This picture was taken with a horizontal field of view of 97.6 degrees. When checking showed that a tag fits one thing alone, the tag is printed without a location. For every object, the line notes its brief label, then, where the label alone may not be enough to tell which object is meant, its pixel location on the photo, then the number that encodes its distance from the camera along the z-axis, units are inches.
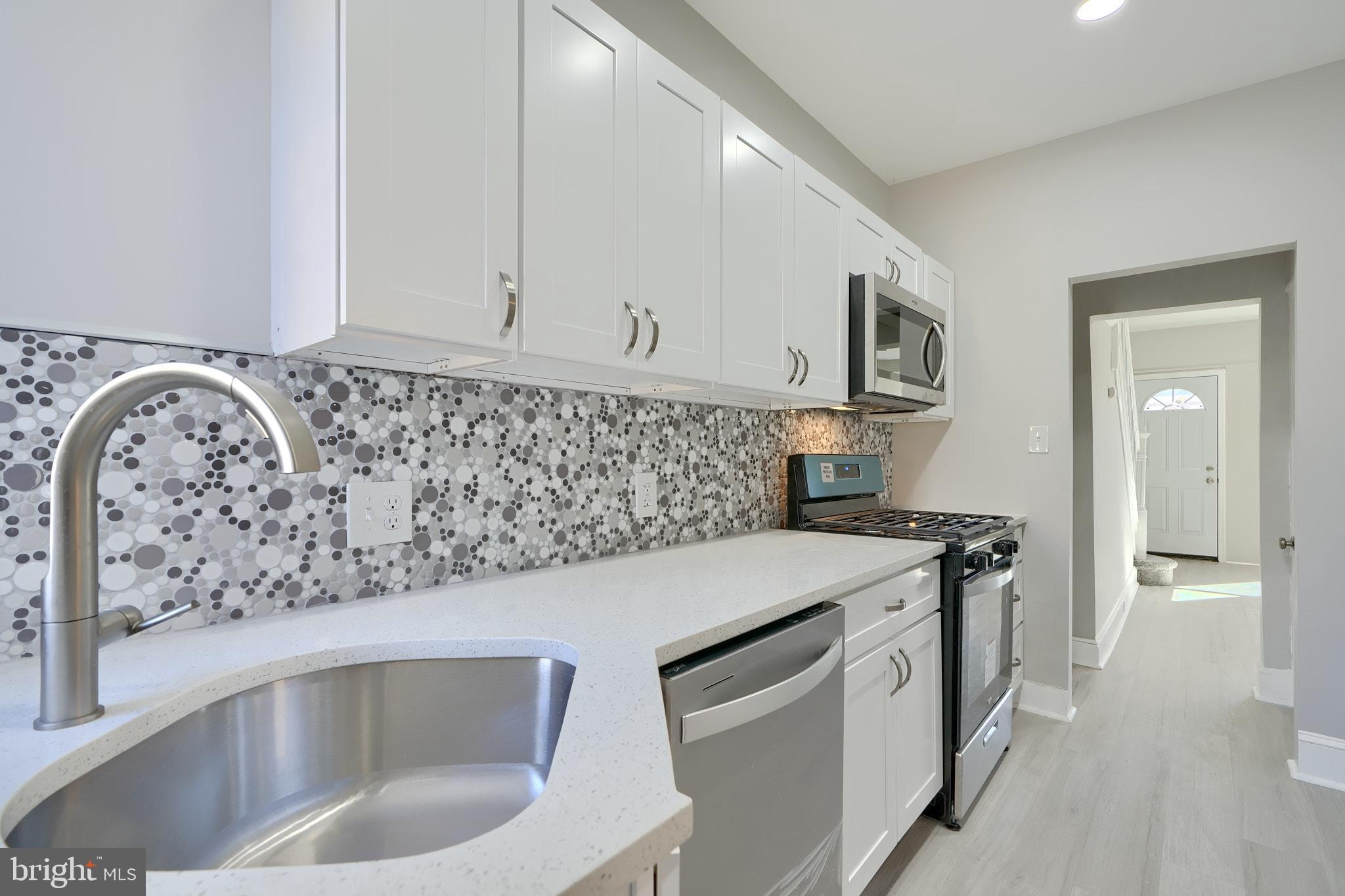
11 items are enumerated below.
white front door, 236.1
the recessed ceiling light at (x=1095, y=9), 73.9
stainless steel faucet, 24.0
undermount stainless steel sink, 26.0
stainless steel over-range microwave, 84.0
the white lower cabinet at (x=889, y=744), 55.2
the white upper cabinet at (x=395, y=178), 34.9
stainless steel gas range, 72.7
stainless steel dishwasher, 36.3
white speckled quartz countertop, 15.9
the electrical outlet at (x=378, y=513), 45.8
